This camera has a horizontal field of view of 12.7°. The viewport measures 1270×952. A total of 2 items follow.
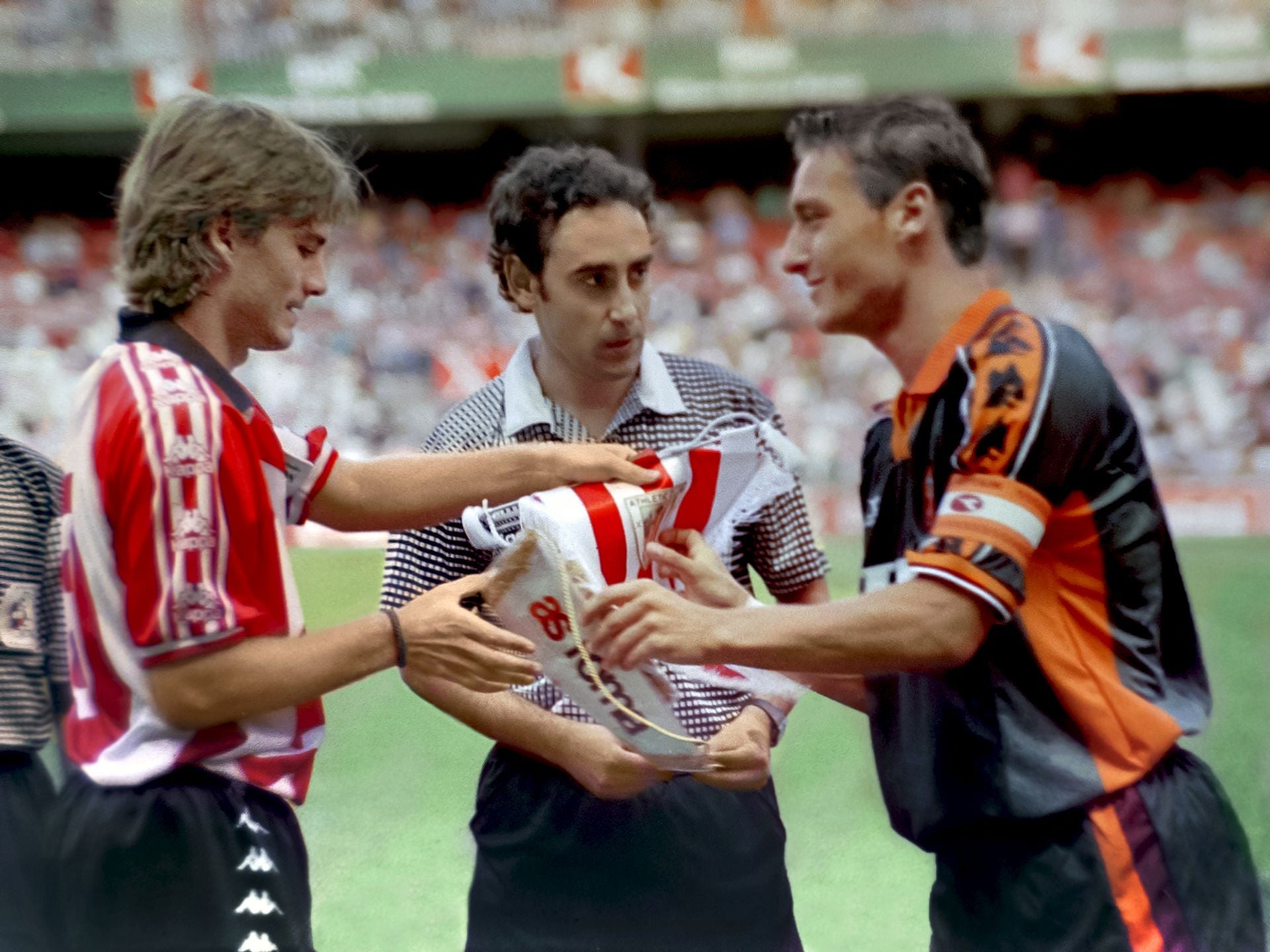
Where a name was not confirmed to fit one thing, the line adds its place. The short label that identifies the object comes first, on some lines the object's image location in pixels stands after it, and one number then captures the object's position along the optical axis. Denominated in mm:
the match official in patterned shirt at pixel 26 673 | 5580
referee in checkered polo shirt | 5488
